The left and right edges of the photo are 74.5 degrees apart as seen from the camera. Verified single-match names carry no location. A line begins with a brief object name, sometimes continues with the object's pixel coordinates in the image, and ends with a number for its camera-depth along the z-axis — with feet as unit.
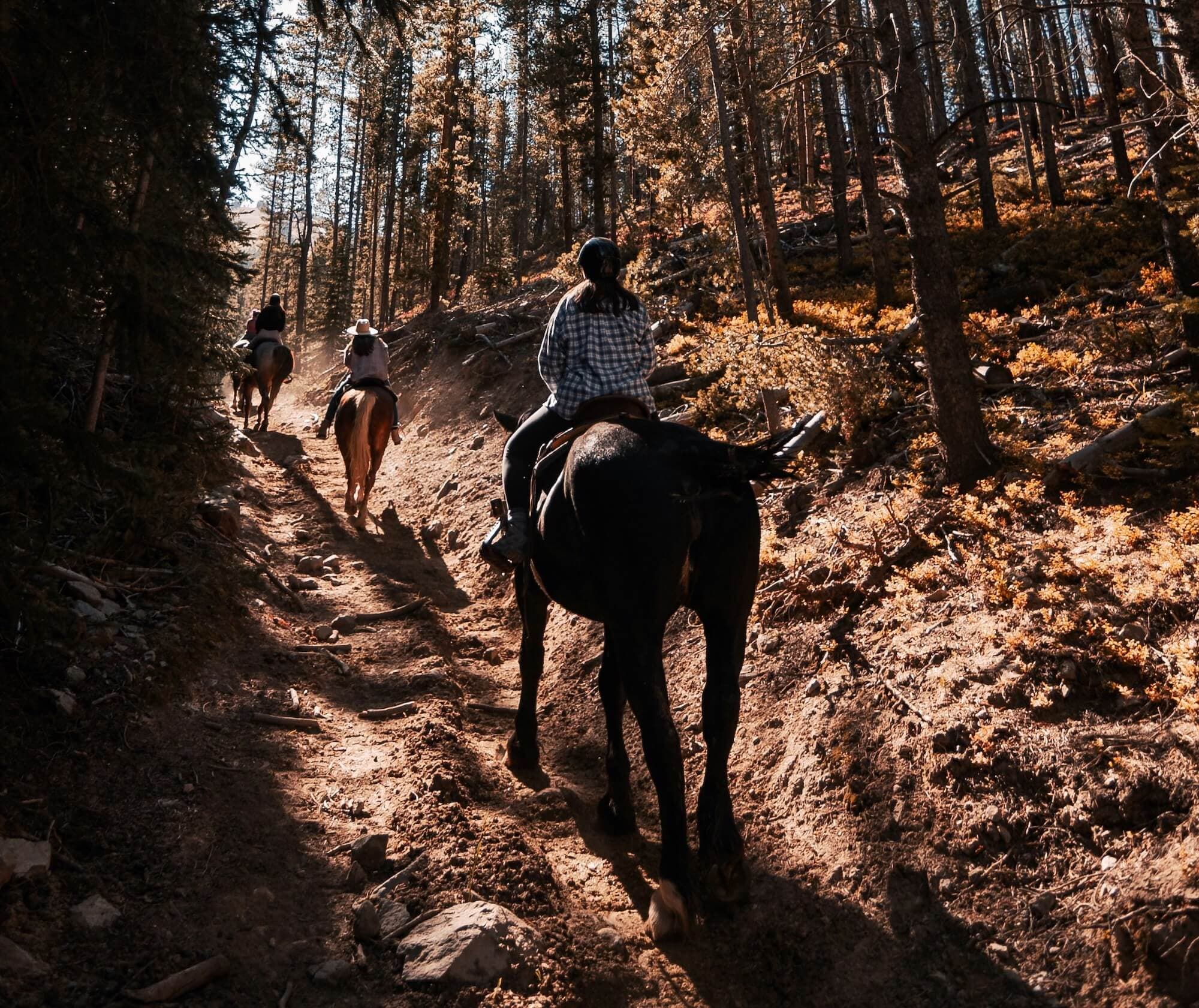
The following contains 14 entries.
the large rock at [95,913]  10.52
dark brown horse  12.27
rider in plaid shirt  16.80
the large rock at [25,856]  10.59
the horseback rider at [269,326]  55.72
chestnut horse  37.70
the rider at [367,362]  39.86
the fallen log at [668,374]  39.24
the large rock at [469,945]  10.60
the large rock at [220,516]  26.71
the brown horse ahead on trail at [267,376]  53.88
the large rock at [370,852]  13.12
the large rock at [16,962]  9.32
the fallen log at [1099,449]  19.75
